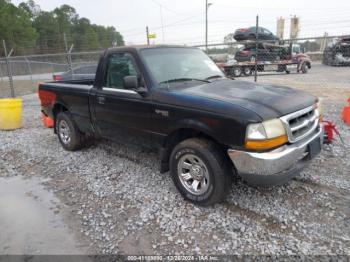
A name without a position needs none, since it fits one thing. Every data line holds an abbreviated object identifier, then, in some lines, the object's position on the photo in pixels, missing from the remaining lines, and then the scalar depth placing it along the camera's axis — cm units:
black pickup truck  294
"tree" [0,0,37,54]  4694
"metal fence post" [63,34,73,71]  1096
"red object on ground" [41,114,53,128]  696
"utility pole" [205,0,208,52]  3561
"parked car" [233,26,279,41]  2044
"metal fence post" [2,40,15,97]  1076
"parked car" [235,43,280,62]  2084
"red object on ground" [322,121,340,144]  497
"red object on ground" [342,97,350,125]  636
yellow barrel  730
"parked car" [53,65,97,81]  1134
